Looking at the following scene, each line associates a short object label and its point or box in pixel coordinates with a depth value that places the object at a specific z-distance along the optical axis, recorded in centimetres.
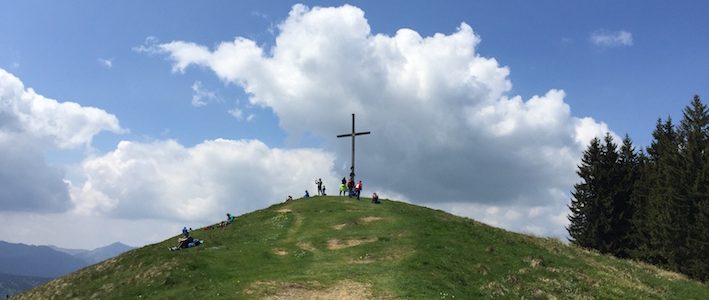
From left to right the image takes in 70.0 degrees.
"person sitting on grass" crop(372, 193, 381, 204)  5903
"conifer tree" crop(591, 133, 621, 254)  6781
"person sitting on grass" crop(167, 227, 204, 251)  4412
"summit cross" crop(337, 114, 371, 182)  6593
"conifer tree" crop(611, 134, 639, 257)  6756
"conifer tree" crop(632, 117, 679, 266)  5594
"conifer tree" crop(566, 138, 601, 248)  6881
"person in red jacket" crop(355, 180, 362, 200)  6147
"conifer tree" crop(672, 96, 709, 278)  5131
